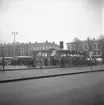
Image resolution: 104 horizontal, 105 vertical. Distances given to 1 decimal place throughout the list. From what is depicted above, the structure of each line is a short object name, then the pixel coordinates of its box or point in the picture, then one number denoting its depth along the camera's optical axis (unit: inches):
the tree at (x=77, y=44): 2915.8
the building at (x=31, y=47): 4004.9
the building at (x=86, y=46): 2914.4
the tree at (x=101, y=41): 2392.0
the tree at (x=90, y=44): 2792.8
